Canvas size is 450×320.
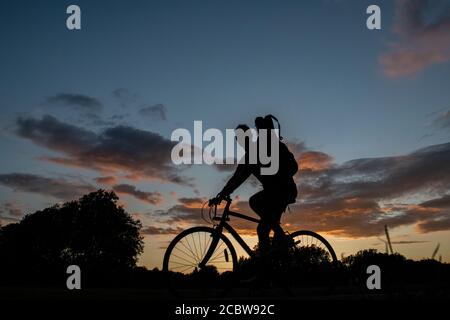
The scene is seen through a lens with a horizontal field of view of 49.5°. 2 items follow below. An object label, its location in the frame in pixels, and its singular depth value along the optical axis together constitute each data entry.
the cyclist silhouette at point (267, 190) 8.42
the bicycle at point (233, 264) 8.03
